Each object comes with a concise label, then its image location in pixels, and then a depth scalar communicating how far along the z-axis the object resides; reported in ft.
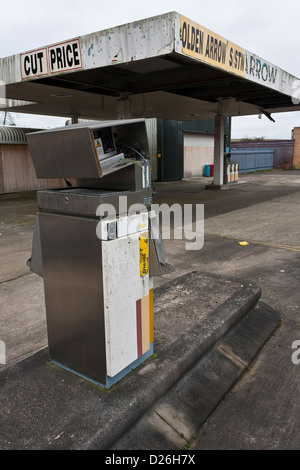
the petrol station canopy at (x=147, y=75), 24.43
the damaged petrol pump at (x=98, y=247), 7.12
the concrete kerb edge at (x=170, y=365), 6.89
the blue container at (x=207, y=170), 86.38
